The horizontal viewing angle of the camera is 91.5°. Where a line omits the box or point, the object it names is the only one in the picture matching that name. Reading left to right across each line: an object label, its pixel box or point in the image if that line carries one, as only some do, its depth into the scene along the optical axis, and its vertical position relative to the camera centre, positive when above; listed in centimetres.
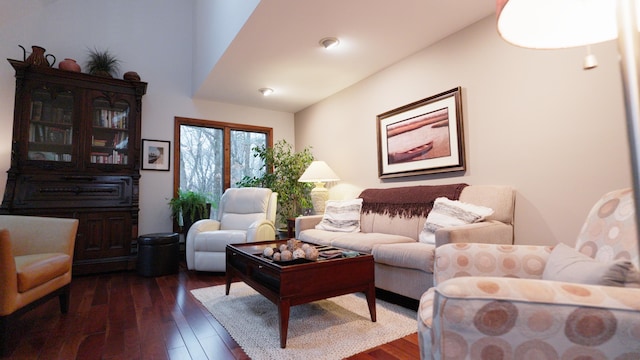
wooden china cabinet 324 +46
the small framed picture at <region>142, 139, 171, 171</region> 415 +58
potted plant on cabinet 375 +167
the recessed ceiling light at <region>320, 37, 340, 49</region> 293 +144
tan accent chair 167 -39
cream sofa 206 -40
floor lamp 106 +57
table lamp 400 +19
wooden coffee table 174 -53
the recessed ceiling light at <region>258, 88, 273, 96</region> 424 +142
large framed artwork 286 +54
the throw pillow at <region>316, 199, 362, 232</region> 329 -26
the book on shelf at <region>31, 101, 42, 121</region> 334 +96
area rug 167 -84
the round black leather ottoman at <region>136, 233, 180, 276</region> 334 -63
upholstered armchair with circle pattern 69 -30
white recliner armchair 331 -36
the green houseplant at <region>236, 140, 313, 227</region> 448 +19
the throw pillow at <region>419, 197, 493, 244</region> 229 -19
